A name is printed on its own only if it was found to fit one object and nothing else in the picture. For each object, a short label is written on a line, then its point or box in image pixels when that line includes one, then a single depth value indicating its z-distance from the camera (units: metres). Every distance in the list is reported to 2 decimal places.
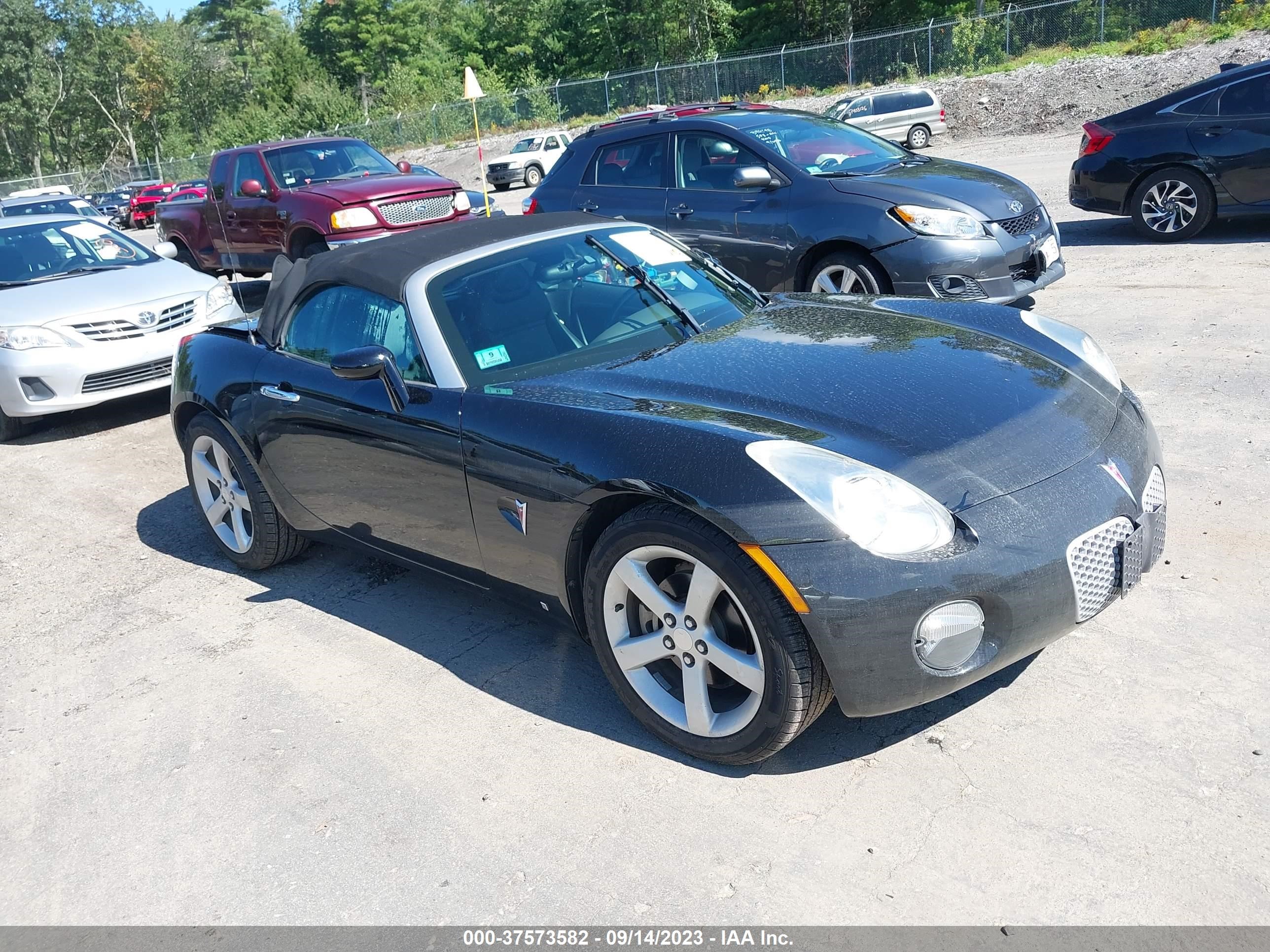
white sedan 7.74
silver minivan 26.81
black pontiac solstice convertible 2.82
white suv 32.78
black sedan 9.11
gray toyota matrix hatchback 7.08
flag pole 13.91
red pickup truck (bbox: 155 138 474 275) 11.35
